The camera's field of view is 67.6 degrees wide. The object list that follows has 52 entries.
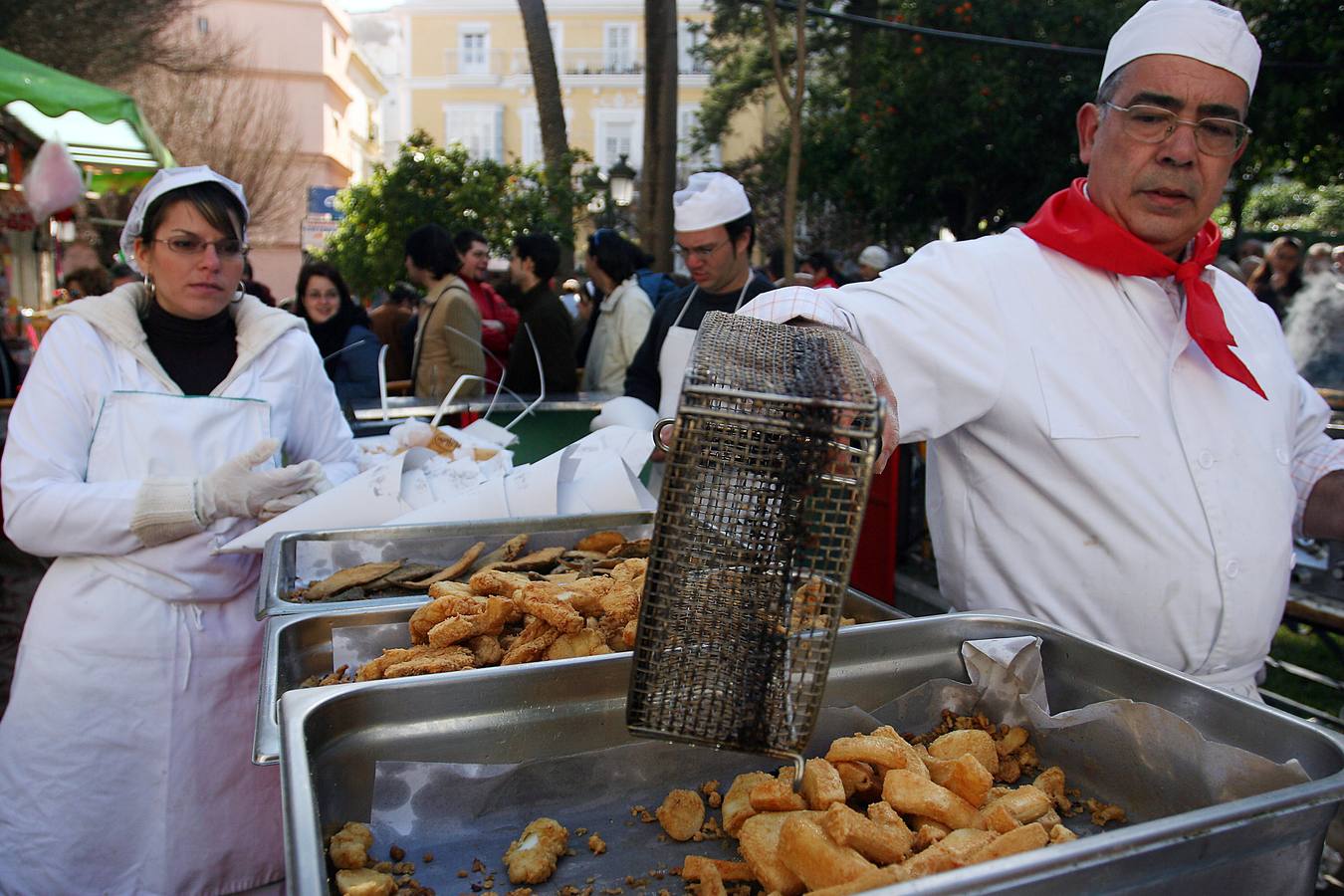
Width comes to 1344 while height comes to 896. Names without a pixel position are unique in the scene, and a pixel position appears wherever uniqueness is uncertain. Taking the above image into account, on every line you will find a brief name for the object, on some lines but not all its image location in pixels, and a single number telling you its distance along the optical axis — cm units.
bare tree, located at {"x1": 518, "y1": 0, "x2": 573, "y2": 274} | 993
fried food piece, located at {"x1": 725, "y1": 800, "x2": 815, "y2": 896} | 103
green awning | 571
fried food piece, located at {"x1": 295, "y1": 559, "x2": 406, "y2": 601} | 203
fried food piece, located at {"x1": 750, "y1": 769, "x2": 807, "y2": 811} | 111
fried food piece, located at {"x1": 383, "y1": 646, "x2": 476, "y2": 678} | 142
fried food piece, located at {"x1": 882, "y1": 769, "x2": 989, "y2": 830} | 111
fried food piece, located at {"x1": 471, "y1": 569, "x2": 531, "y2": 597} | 176
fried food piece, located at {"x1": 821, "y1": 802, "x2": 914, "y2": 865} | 100
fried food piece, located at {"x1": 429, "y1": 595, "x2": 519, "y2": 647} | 157
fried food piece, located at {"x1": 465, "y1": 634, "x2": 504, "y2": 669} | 157
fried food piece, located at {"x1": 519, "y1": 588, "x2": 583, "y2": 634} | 154
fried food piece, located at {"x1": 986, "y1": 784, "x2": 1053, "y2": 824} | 115
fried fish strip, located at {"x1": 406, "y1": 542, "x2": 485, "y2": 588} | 213
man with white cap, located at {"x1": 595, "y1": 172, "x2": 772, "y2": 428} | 395
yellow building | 3947
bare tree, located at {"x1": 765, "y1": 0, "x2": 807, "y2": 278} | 684
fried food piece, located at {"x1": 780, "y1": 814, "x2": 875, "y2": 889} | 96
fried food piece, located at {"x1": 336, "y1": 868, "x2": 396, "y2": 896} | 96
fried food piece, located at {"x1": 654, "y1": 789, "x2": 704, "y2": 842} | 119
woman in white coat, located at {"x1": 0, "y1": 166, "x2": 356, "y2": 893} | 240
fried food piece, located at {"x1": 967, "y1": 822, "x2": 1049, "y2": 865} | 99
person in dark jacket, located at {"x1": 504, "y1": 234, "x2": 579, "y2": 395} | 585
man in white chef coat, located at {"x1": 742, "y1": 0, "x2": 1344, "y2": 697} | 182
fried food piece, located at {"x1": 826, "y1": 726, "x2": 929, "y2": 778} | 120
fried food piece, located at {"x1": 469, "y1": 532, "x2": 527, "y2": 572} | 223
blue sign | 1652
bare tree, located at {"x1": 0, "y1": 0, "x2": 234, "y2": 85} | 1203
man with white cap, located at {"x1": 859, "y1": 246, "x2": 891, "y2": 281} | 1004
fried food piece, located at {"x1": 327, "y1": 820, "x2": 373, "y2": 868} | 105
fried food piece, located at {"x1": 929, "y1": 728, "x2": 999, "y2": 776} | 132
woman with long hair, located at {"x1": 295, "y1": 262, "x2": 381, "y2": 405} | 577
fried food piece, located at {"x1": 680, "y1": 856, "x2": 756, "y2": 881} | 109
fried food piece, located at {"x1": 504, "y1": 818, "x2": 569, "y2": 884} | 110
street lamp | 1256
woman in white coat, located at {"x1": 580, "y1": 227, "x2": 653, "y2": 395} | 609
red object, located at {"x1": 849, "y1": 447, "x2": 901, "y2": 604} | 520
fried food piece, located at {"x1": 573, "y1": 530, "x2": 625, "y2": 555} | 241
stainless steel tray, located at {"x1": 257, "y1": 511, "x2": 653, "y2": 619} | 230
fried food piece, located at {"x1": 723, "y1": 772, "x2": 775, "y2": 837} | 115
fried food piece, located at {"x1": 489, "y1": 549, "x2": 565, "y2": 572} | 216
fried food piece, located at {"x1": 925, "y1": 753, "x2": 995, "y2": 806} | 117
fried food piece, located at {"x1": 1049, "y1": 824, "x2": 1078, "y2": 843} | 104
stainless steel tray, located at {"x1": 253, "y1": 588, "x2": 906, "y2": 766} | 162
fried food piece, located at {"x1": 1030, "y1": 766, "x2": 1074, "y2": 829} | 130
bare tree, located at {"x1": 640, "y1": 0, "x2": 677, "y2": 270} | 905
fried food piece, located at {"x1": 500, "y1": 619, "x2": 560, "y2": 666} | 150
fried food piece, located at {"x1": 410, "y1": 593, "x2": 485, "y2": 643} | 165
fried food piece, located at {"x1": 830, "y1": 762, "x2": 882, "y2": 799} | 119
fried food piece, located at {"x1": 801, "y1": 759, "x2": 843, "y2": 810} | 110
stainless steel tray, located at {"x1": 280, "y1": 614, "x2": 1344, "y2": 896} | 91
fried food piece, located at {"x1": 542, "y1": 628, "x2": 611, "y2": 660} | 152
